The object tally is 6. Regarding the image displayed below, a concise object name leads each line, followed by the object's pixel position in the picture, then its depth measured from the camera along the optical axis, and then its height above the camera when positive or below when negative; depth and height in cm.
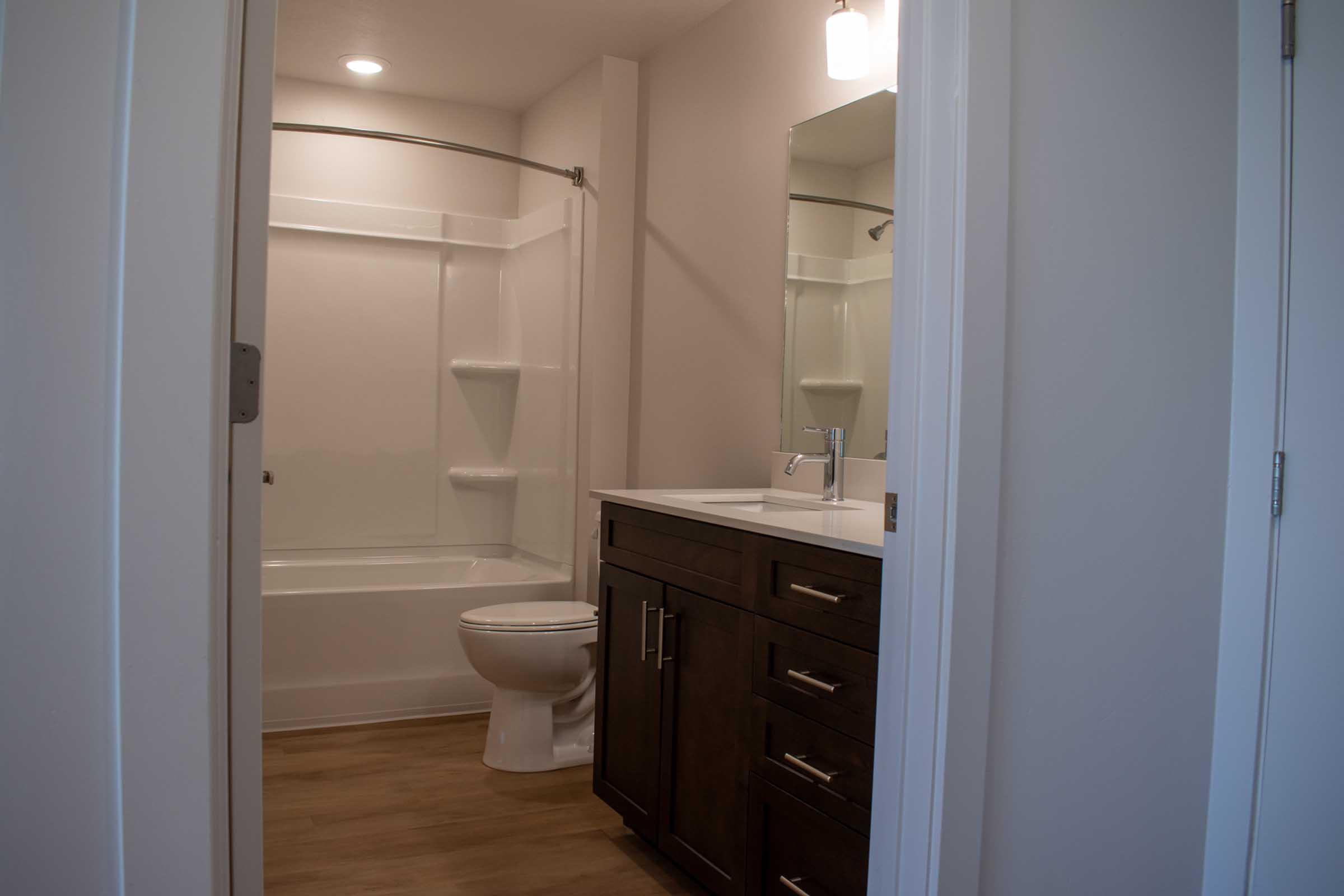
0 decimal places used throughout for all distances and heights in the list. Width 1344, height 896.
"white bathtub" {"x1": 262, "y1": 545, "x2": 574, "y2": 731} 330 -85
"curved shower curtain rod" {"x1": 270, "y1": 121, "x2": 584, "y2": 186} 340 +98
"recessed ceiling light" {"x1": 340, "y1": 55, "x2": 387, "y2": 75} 379 +138
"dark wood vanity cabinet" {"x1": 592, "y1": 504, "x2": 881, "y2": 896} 162 -56
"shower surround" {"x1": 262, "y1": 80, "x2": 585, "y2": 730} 401 +22
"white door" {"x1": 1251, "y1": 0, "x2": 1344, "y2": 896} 145 -13
